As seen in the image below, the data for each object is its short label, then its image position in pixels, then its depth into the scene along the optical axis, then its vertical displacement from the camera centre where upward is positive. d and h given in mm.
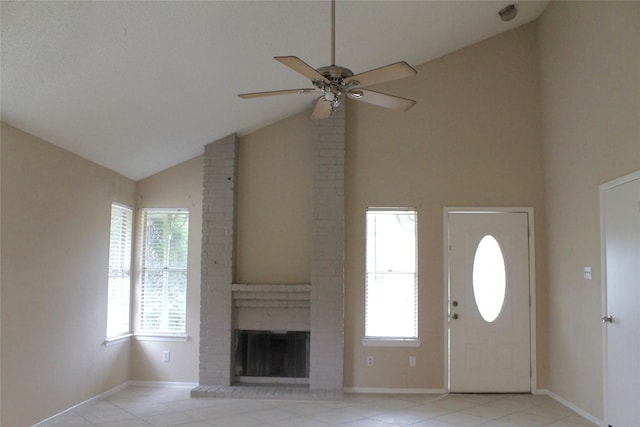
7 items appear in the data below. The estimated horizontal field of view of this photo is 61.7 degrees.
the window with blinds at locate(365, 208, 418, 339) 5863 -134
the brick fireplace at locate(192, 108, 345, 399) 5688 -302
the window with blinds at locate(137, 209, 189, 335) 6137 -139
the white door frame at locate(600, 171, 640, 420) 4465 -146
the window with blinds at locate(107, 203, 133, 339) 5730 -127
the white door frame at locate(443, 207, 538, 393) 5746 -162
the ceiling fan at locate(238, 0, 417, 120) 2885 +1031
